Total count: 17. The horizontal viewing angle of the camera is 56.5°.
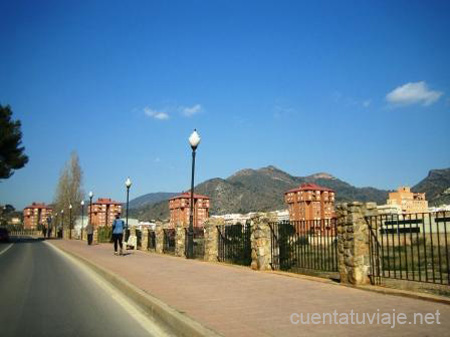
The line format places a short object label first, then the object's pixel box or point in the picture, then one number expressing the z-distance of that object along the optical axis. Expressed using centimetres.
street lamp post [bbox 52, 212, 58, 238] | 7878
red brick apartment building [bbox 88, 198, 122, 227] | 14701
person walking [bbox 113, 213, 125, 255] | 1942
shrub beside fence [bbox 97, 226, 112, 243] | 3869
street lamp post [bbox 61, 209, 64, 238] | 7204
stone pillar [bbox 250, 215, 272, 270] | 1254
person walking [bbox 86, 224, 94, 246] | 3203
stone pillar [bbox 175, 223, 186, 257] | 1968
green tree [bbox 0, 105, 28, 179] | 4362
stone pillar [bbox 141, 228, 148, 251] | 2578
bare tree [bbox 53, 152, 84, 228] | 7338
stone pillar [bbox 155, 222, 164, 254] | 2288
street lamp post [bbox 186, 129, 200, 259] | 1766
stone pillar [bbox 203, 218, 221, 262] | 1670
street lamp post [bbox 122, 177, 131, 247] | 2775
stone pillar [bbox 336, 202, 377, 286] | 884
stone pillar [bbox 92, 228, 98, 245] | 3979
